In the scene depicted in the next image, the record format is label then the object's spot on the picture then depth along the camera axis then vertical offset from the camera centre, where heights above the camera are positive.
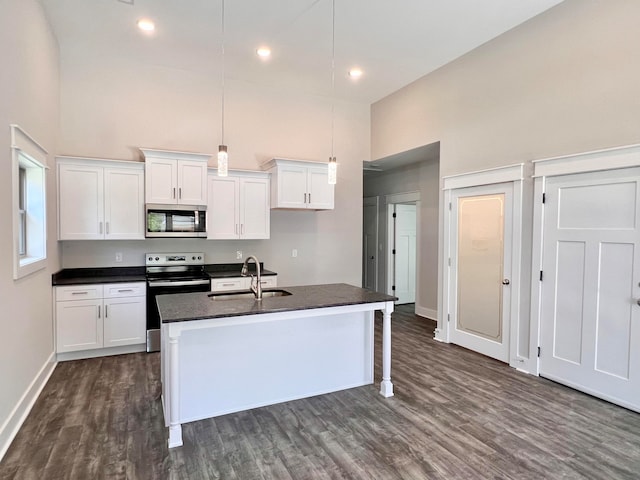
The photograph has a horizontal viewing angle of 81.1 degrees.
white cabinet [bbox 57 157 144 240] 4.23 +0.29
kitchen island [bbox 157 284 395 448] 2.69 -1.03
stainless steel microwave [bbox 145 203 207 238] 4.57 +0.05
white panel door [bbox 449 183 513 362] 4.20 -0.49
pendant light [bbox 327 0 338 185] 3.28 +2.10
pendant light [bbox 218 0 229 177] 2.98 +0.52
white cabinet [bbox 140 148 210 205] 4.51 +0.59
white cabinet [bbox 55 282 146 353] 4.12 -1.05
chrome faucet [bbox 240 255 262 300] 3.09 -0.53
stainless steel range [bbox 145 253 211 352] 4.49 -0.66
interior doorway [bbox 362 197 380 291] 7.66 -0.33
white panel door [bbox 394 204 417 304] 7.31 -0.49
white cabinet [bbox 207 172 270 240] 4.96 +0.26
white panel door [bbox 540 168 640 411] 3.11 -0.50
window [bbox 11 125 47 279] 3.38 +0.15
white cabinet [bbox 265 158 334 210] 5.18 +0.58
